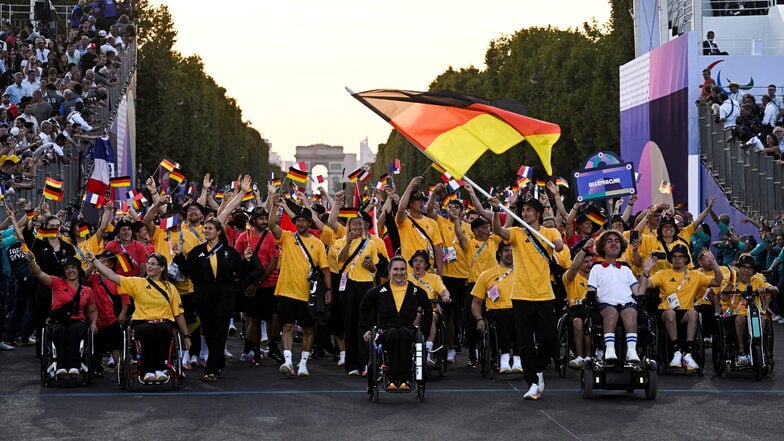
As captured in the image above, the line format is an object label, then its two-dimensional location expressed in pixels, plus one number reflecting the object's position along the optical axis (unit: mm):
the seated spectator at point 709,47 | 31203
